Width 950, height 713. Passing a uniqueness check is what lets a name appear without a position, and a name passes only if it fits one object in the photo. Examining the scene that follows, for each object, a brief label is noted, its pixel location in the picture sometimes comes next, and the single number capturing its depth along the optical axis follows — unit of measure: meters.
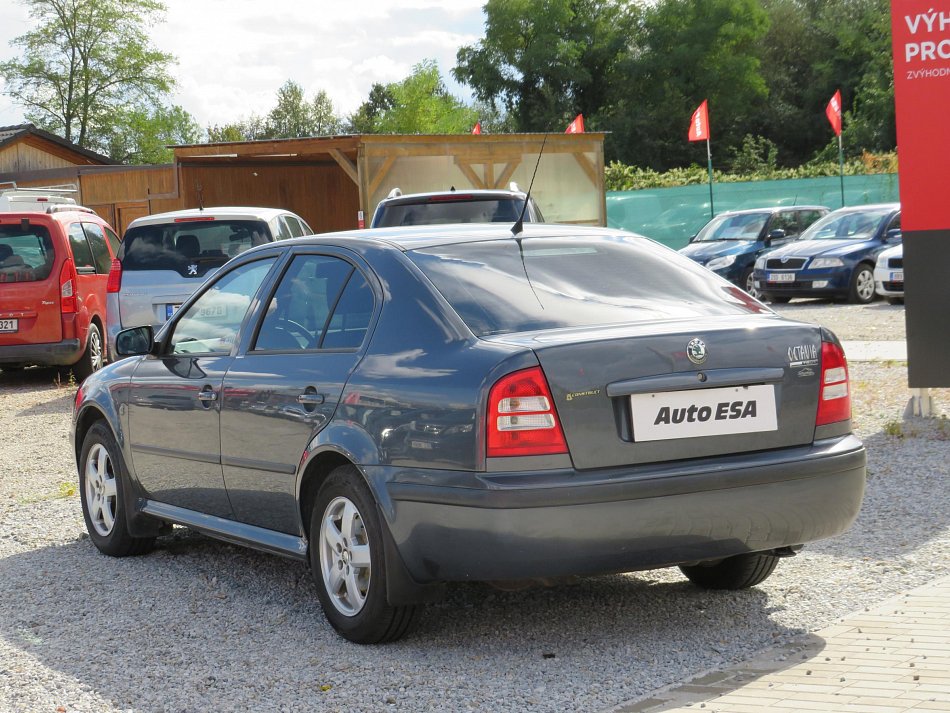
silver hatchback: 12.55
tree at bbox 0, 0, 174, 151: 70.38
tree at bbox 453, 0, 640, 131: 82.38
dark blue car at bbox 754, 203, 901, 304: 21.86
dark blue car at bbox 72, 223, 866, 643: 4.34
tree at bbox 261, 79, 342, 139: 113.50
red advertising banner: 8.93
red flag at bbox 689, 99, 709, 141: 32.38
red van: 15.11
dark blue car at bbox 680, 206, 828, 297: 24.02
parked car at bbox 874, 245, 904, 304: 20.55
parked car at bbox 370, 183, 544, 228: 12.67
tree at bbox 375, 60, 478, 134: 93.25
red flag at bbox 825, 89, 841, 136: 32.94
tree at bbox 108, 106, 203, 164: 73.12
